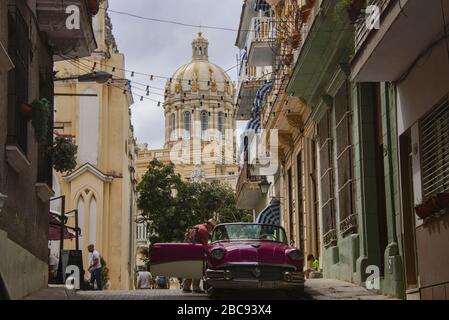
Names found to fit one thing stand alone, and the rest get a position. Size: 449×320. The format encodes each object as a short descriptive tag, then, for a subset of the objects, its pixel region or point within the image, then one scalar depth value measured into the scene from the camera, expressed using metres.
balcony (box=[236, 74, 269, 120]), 32.62
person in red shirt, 16.97
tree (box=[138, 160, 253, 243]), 43.34
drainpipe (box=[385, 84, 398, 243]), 14.41
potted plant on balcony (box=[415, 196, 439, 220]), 11.59
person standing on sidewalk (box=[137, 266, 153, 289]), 23.64
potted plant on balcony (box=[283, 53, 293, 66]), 22.71
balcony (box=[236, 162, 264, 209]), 32.38
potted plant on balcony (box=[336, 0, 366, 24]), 13.85
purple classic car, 14.49
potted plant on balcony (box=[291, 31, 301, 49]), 21.36
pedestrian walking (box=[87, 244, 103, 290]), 21.69
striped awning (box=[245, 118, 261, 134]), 30.64
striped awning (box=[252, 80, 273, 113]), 28.19
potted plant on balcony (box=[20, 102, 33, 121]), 13.51
